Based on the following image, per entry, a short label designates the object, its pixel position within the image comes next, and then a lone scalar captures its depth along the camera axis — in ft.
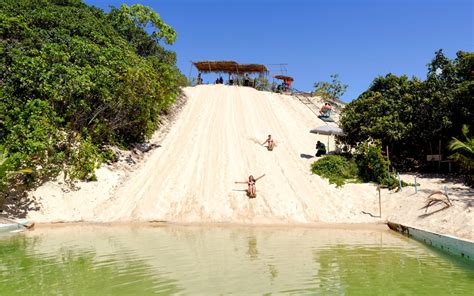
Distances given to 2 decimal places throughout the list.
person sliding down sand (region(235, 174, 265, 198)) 58.34
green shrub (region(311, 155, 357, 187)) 63.98
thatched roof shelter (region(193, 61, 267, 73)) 149.89
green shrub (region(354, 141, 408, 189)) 59.52
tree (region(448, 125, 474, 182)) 52.48
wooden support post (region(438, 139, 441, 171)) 66.98
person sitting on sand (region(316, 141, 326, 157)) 76.28
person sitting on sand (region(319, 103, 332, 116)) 112.16
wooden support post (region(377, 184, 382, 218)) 52.12
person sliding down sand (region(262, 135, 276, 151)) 80.07
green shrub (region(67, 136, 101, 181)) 60.49
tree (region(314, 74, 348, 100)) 146.44
